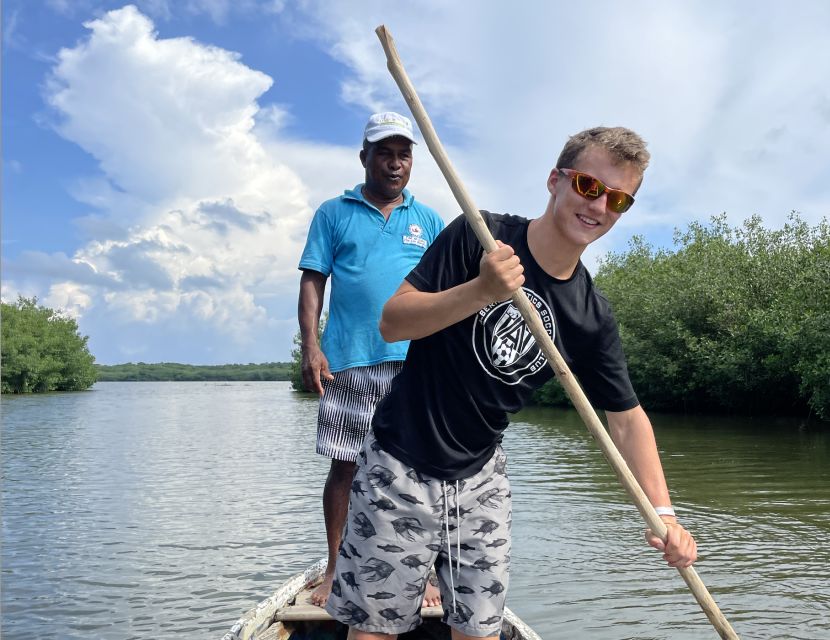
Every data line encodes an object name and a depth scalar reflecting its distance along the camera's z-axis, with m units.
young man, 2.33
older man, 3.86
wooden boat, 3.72
